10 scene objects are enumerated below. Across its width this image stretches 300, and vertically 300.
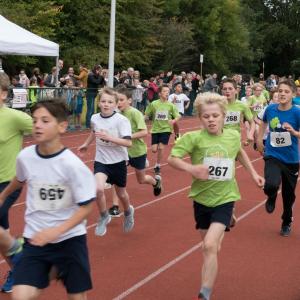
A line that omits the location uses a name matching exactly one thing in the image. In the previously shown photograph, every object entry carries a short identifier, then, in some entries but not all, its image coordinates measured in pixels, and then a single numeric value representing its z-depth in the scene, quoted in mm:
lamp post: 19688
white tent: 15922
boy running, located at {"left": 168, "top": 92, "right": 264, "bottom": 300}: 5168
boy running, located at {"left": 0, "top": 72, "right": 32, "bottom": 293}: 5180
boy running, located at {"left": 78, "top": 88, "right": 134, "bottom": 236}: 7289
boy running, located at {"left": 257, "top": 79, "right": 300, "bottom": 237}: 7328
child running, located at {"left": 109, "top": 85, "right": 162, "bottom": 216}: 8297
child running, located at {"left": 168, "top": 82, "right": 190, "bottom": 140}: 18228
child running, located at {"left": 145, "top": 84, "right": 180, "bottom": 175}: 12477
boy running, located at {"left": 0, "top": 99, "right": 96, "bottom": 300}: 3936
